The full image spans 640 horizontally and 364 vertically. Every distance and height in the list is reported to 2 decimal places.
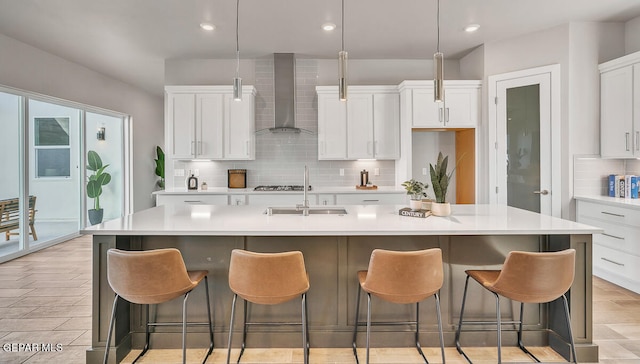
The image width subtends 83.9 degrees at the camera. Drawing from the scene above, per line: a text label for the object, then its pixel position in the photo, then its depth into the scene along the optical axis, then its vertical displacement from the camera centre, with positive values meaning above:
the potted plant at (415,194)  2.66 -0.11
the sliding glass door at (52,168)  4.72 +0.21
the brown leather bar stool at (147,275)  2.01 -0.54
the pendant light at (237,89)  2.69 +0.70
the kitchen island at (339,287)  2.46 -0.74
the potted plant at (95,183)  6.20 -0.03
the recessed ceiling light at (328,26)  4.08 +1.78
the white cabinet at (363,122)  4.99 +0.81
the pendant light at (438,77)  2.49 +0.72
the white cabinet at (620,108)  3.69 +0.77
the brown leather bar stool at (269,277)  1.97 -0.54
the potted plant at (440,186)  2.62 -0.05
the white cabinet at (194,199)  4.74 -0.24
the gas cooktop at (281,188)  4.88 -0.11
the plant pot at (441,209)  2.62 -0.22
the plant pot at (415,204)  2.66 -0.18
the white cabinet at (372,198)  4.77 -0.24
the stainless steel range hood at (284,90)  5.05 +1.29
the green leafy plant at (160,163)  8.06 +0.41
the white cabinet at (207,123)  4.93 +0.80
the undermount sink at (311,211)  2.95 -0.26
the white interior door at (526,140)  4.21 +0.49
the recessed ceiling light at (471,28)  4.13 +1.79
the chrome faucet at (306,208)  2.83 -0.23
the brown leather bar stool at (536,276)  2.00 -0.55
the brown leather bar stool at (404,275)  1.99 -0.54
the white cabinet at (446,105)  4.73 +0.99
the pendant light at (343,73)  2.50 +0.76
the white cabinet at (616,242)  3.40 -0.64
